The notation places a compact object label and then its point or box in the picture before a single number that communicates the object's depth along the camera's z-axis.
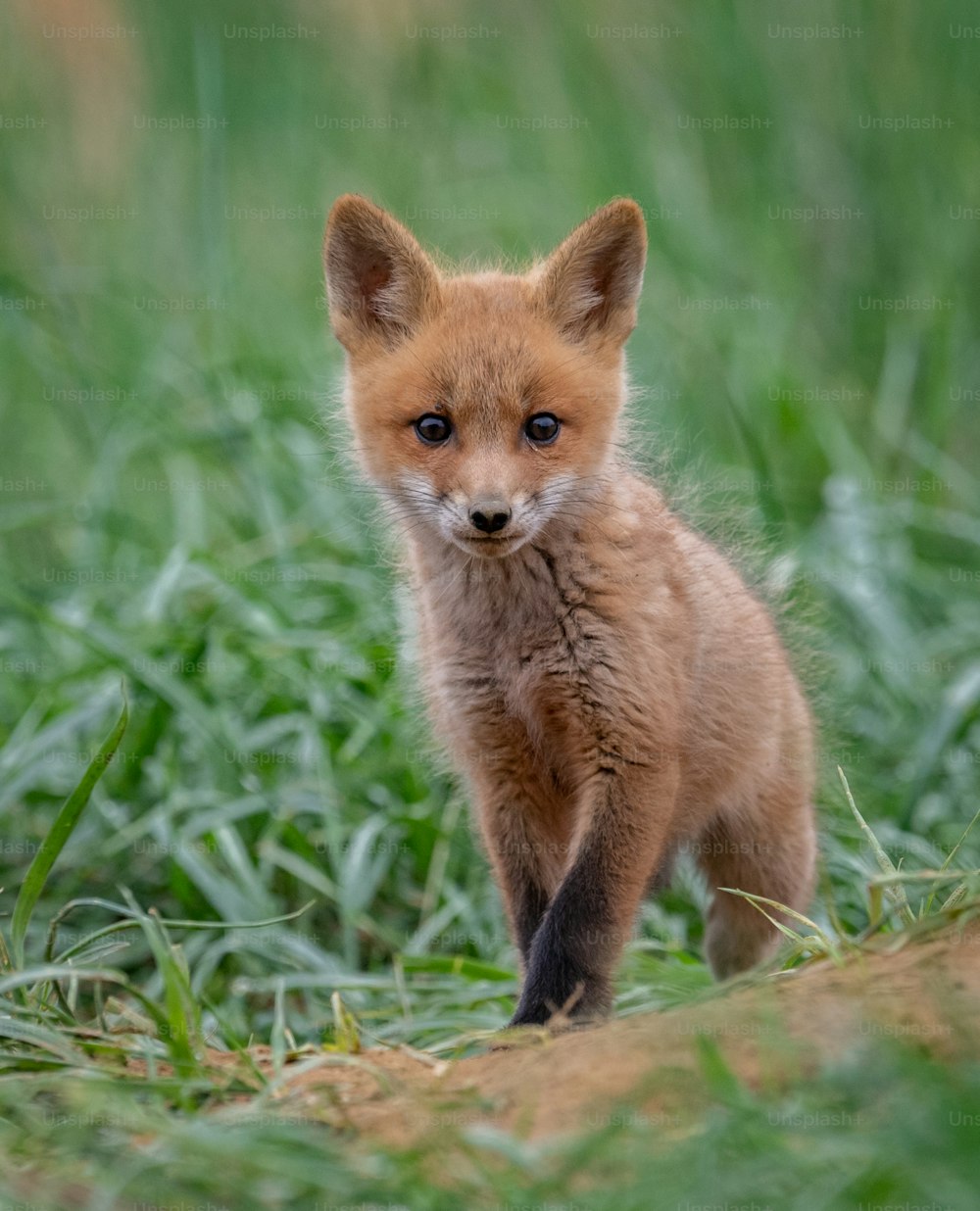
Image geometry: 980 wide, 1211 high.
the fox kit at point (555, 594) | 6.56
